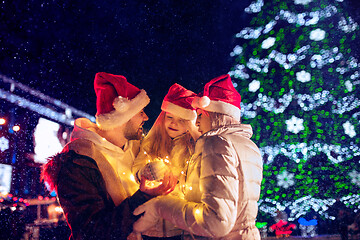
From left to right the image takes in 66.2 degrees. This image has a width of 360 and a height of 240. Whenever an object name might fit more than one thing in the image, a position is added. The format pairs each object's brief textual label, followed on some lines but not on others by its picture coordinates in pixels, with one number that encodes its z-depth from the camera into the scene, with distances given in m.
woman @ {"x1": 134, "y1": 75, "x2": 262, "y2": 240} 2.18
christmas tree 7.53
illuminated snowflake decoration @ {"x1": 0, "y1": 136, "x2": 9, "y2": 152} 11.65
